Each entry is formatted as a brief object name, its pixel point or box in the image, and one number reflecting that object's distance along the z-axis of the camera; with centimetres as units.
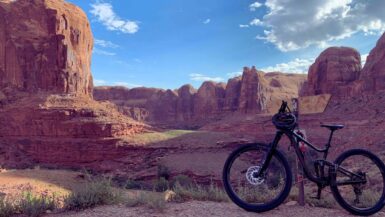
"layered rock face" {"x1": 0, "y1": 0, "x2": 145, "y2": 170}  3406
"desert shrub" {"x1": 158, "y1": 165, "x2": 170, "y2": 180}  2816
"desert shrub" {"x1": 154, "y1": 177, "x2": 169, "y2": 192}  2136
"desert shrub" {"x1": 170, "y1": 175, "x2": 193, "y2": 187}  2461
